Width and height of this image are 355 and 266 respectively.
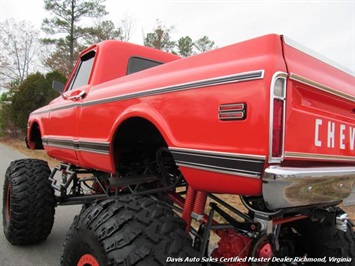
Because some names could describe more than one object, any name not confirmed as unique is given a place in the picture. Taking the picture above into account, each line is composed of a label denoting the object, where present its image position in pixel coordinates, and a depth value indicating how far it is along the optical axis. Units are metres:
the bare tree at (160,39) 22.85
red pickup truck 1.44
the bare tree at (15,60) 29.86
